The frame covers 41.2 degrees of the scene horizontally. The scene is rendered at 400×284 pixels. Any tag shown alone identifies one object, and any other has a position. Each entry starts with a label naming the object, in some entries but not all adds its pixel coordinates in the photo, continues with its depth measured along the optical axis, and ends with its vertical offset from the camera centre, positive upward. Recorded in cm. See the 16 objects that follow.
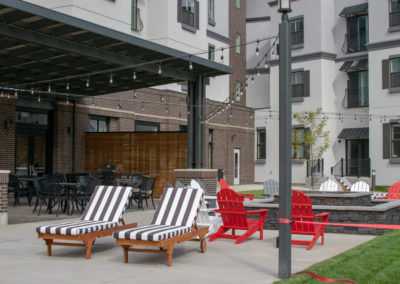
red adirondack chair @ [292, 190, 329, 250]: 948 -103
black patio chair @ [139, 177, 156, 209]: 1639 -84
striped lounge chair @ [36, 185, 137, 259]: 812 -107
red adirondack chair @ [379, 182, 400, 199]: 1502 -93
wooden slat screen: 2062 +25
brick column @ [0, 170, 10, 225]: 1222 -100
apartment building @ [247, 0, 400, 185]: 2939 +455
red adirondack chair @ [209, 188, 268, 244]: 987 -107
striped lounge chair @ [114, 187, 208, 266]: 753 -106
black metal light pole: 666 +23
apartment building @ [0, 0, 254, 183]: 1781 +228
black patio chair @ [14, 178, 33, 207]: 1706 -107
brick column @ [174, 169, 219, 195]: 1775 -59
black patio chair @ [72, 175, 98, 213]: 1466 -85
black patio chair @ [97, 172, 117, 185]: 1703 -70
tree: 2881 +143
